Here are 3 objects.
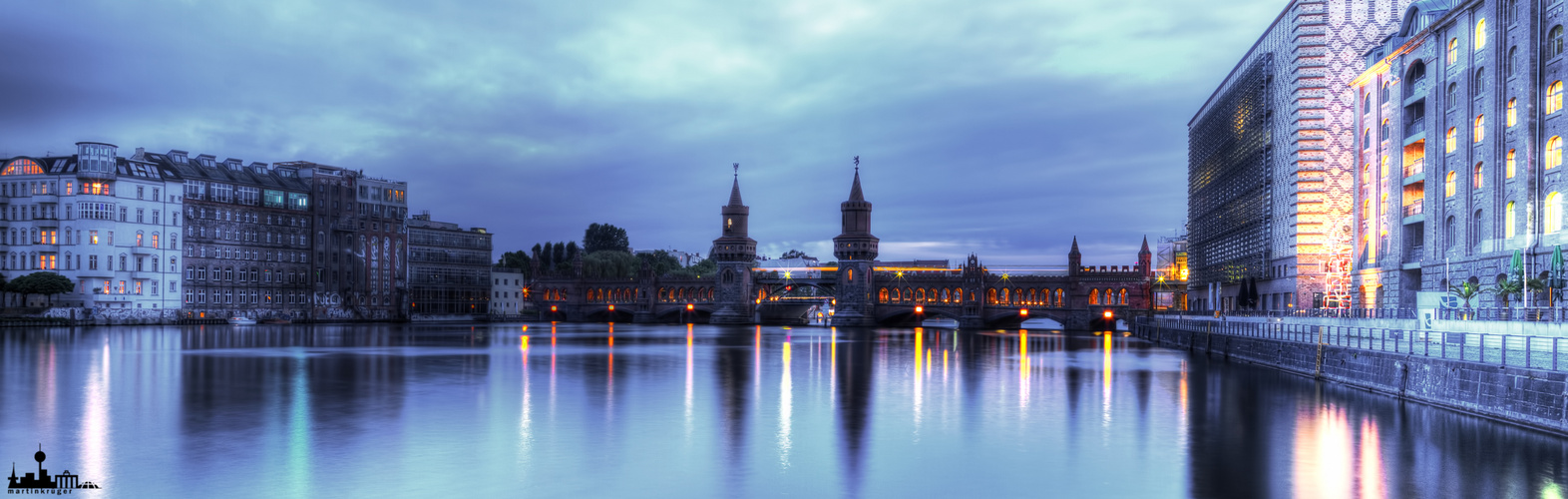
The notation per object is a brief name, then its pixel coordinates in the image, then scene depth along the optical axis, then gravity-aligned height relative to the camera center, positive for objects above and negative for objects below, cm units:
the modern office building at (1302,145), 8506 +1005
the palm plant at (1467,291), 5086 -84
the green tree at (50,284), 10600 -189
